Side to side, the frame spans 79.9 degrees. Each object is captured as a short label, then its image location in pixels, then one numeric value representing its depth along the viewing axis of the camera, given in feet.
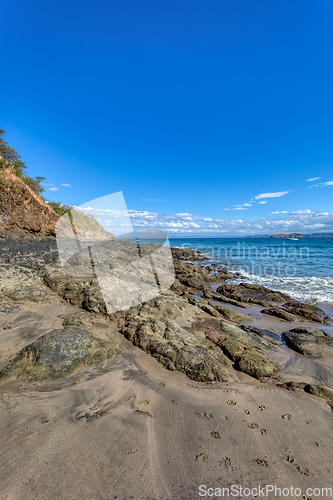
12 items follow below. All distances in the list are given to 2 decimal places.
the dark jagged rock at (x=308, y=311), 32.15
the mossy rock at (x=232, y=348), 19.14
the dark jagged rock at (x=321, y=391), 14.62
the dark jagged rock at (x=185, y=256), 107.36
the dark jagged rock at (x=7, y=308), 20.27
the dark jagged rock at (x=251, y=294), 40.42
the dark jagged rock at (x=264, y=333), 24.97
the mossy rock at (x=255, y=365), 17.07
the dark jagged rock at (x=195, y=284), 45.04
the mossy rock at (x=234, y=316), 29.94
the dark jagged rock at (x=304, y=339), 23.17
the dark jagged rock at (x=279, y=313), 32.48
